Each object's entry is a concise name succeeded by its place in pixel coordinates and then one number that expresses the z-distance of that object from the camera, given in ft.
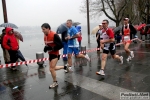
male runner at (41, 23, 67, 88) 15.40
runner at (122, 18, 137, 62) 25.64
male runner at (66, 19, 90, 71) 20.56
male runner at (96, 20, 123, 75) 18.84
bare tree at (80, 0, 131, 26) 75.86
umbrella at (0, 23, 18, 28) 25.35
